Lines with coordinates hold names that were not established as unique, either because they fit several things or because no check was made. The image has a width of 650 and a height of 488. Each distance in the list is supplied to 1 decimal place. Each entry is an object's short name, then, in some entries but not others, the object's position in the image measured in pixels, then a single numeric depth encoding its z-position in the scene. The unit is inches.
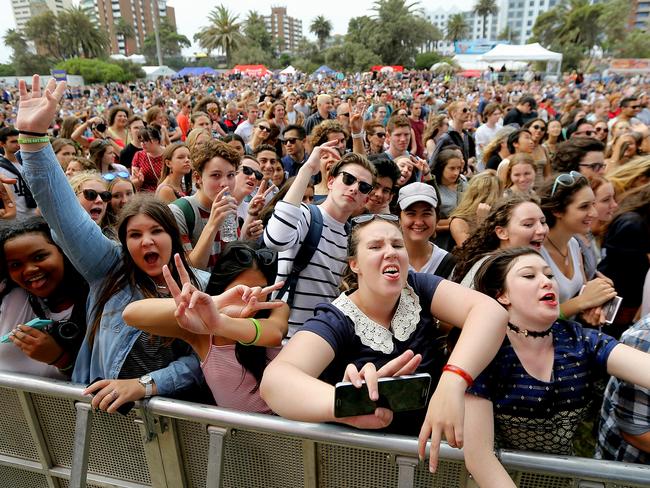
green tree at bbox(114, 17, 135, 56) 3996.1
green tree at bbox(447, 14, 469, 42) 3777.1
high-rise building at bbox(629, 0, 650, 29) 4106.8
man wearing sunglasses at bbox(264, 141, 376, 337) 92.6
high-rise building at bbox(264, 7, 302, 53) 6835.6
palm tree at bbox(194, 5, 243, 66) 2689.5
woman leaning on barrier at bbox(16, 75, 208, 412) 71.5
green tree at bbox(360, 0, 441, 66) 2458.2
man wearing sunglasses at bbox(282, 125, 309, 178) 223.6
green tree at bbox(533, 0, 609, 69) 2160.4
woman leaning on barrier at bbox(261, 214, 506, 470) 50.4
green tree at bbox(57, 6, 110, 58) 2640.3
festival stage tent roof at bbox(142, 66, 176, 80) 2056.1
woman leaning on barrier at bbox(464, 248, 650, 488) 60.5
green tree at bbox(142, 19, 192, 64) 3934.5
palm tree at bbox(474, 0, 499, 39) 3949.3
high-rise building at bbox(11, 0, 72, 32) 5157.5
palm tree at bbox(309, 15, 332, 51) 3695.9
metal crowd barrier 57.3
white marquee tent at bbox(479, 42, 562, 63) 1264.8
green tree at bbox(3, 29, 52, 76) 2536.9
